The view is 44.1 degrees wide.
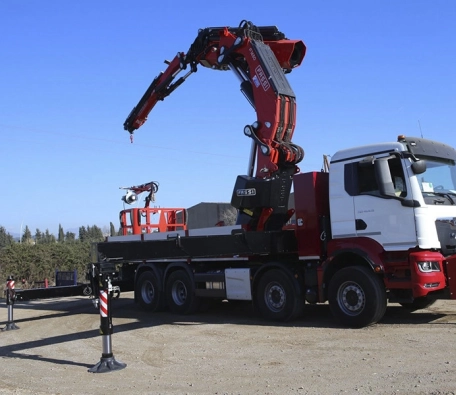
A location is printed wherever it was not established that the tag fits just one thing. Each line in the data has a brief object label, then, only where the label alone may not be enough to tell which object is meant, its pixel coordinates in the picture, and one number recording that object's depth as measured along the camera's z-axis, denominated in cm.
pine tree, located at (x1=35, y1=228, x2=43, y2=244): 8641
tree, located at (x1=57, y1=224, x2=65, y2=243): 8729
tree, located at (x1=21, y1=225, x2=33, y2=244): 6838
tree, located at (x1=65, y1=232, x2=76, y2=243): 7346
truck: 935
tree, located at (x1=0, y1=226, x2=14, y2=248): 8188
